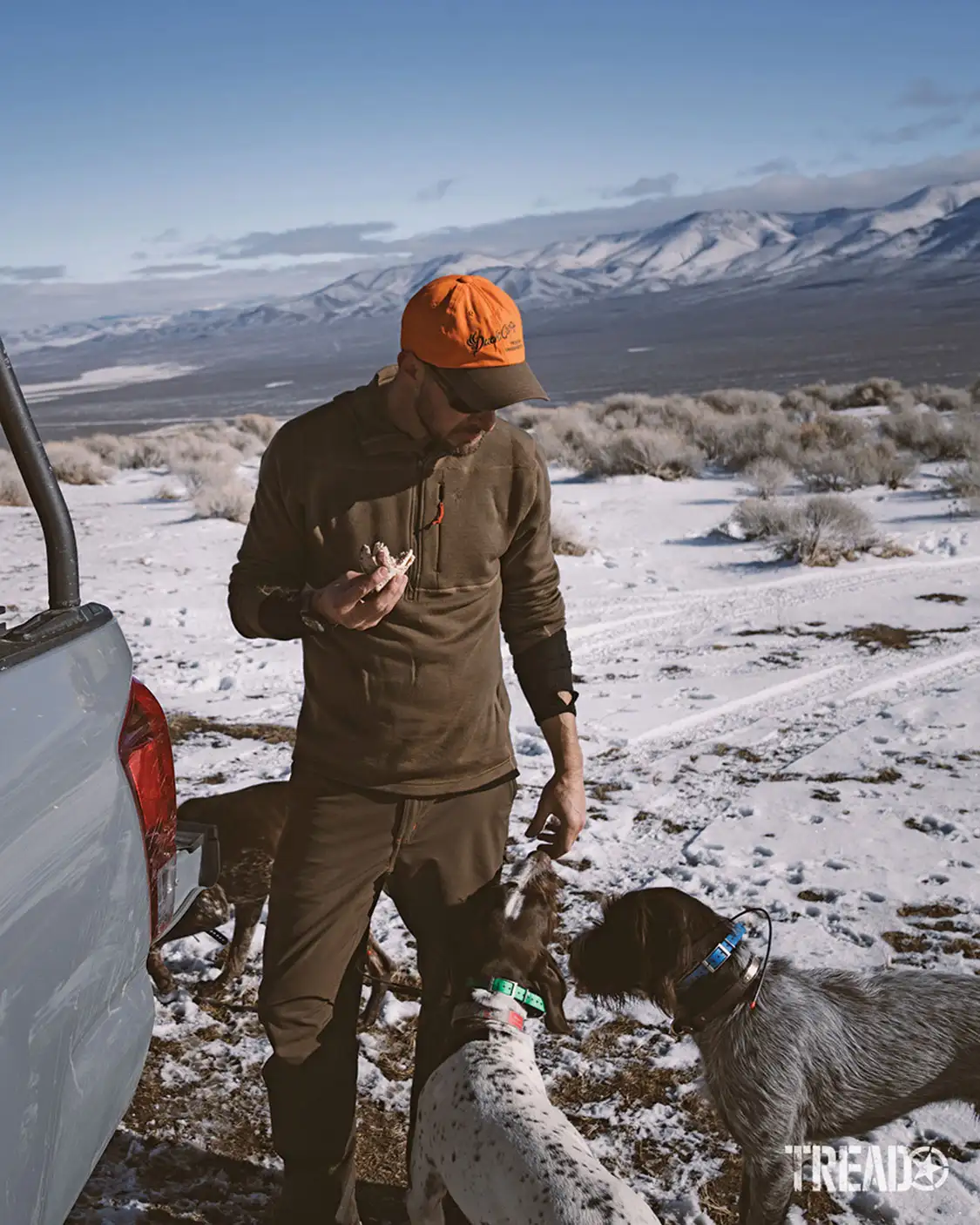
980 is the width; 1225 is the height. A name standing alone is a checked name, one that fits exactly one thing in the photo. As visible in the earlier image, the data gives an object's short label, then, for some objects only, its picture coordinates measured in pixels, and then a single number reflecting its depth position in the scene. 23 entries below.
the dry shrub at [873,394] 28.88
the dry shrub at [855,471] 15.42
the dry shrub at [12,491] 16.36
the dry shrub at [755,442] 18.12
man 2.54
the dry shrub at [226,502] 13.46
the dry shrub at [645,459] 17.36
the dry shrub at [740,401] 27.70
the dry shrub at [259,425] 30.52
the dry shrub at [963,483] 13.77
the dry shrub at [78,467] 18.73
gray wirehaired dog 2.91
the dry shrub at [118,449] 24.28
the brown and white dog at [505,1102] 2.25
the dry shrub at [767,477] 15.07
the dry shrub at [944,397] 25.45
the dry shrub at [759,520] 11.98
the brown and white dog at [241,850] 3.84
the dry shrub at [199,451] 20.71
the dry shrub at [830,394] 29.36
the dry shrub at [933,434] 18.31
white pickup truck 1.64
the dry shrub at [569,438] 18.98
